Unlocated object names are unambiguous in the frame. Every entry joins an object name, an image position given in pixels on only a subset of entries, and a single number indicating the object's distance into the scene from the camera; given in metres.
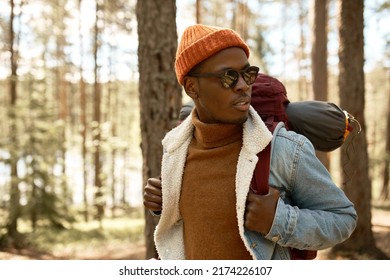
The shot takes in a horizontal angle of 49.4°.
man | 1.81
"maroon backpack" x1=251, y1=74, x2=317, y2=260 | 2.06
